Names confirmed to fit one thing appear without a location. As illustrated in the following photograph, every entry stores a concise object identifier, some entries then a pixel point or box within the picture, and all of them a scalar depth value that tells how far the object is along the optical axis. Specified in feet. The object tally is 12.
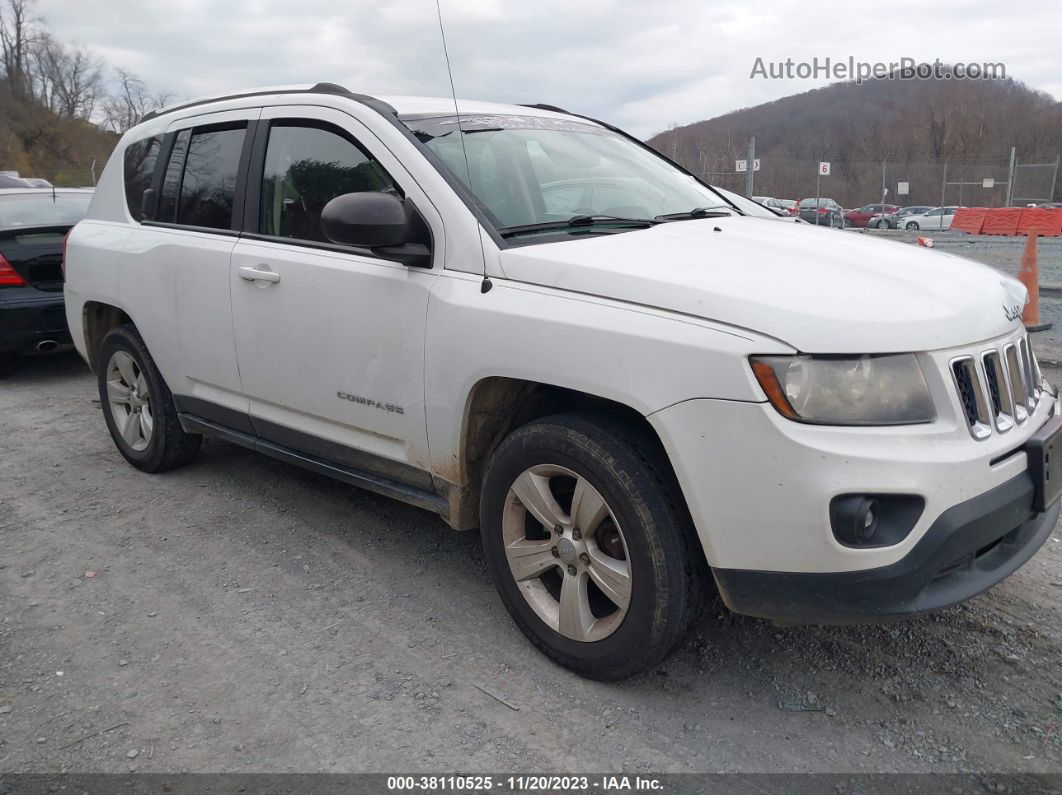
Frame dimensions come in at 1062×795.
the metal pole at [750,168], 47.34
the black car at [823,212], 88.08
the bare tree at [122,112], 169.77
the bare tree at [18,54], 212.23
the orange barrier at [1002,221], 66.00
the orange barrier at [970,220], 69.21
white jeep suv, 7.04
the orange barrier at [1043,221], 59.47
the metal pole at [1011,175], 89.68
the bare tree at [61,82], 212.43
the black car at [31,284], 21.35
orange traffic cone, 23.61
